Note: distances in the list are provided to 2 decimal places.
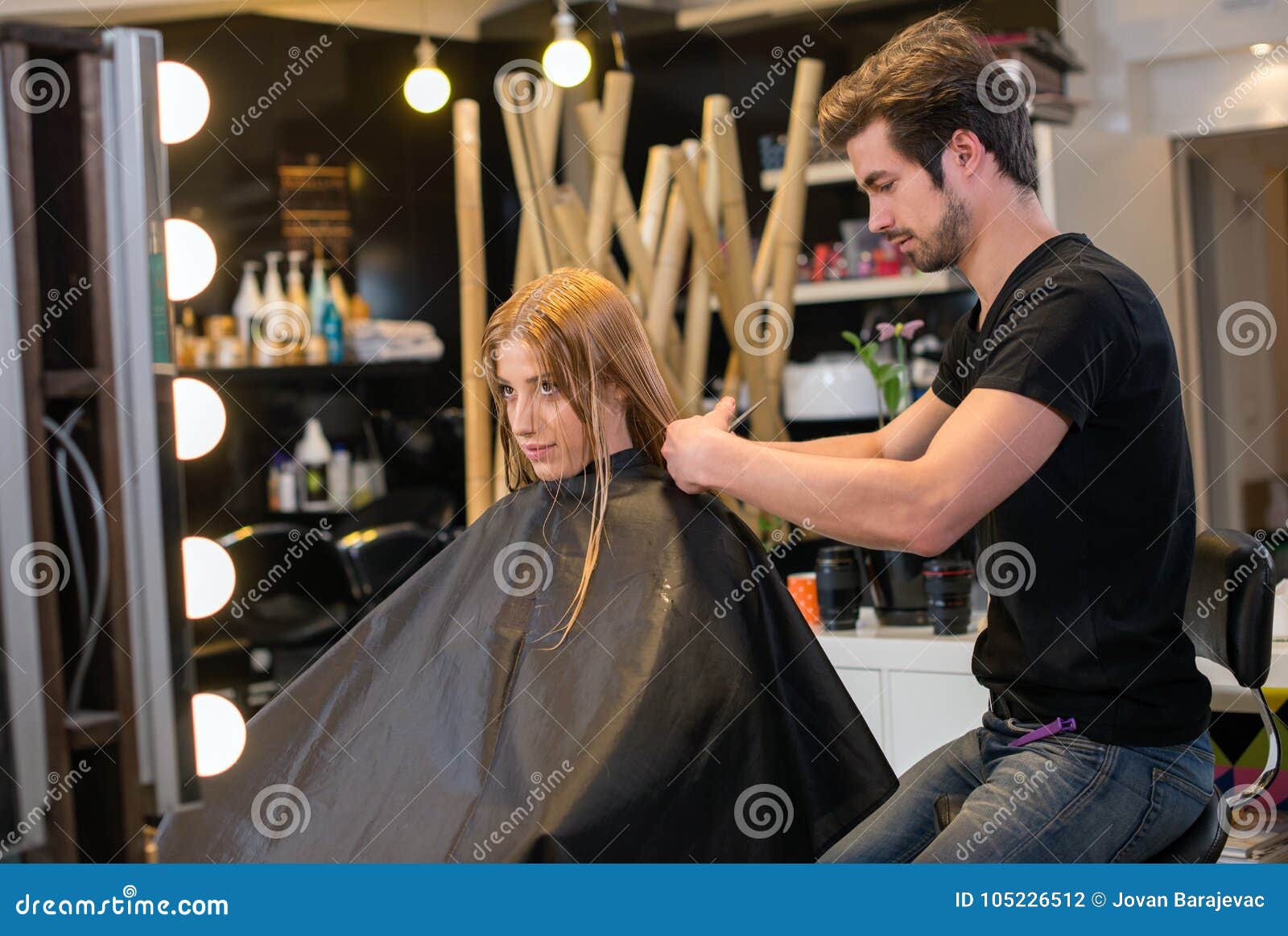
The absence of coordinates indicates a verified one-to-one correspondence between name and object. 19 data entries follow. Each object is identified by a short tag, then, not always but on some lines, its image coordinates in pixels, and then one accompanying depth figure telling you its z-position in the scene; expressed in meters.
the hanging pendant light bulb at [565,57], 3.36
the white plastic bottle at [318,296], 4.49
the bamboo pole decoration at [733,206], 3.51
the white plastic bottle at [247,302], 4.38
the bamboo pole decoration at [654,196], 3.58
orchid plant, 2.74
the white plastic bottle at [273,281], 4.40
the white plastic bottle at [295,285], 4.43
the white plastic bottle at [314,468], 4.48
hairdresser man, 1.48
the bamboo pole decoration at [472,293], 3.38
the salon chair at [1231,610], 1.71
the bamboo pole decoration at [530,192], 3.45
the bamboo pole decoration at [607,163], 3.42
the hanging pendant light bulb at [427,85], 3.53
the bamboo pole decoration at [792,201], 3.46
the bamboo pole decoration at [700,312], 3.61
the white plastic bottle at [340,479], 4.49
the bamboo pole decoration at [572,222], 3.46
